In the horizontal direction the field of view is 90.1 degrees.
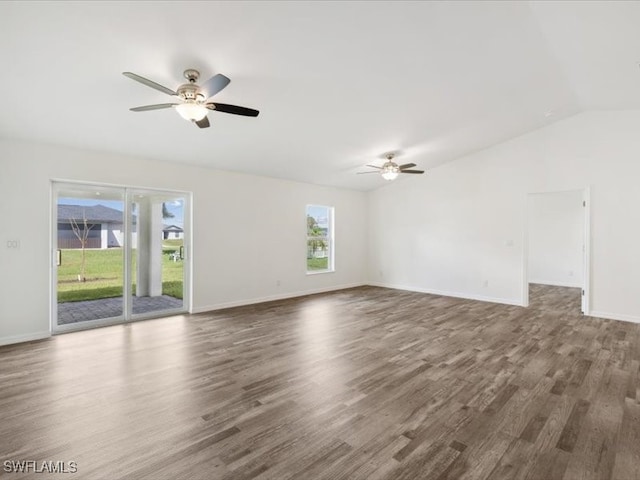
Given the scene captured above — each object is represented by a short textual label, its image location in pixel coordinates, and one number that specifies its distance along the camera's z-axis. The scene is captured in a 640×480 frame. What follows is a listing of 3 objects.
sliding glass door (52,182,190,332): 4.72
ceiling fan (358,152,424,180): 6.28
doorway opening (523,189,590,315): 8.49
